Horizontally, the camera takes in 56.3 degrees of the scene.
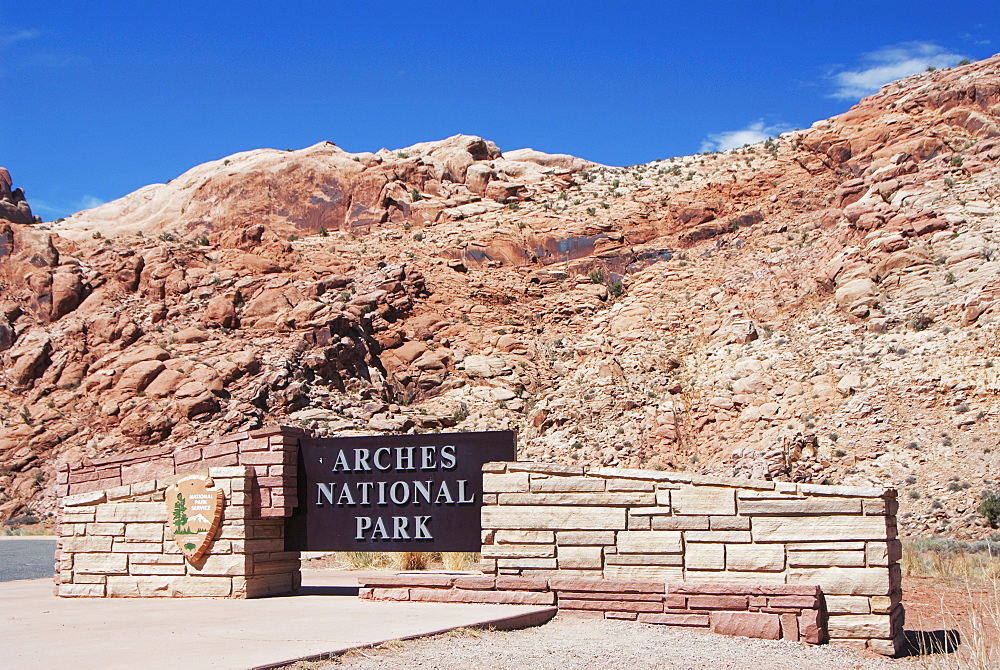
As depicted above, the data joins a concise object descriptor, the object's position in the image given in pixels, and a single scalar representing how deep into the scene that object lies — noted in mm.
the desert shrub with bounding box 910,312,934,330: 30453
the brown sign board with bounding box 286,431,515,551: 13023
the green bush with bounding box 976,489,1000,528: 21938
